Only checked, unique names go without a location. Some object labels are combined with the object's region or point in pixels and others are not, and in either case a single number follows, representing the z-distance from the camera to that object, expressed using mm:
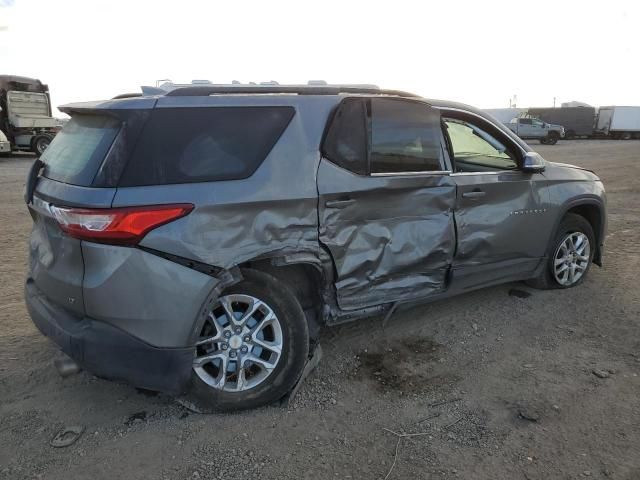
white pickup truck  36281
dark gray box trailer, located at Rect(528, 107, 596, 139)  41969
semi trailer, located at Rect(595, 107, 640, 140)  42156
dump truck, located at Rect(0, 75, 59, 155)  20328
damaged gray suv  2732
